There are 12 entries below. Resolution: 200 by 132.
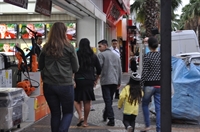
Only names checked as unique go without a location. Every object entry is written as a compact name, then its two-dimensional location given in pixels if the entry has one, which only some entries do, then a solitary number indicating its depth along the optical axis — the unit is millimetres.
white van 18597
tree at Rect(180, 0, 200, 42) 49003
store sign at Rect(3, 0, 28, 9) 6819
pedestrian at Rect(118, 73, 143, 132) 5855
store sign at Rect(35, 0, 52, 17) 9028
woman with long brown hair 4941
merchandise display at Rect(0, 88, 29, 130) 6340
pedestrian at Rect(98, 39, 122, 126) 7355
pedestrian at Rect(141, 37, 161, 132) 6113
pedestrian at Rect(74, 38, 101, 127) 6793
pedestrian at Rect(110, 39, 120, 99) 11398
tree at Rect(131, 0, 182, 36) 22859
